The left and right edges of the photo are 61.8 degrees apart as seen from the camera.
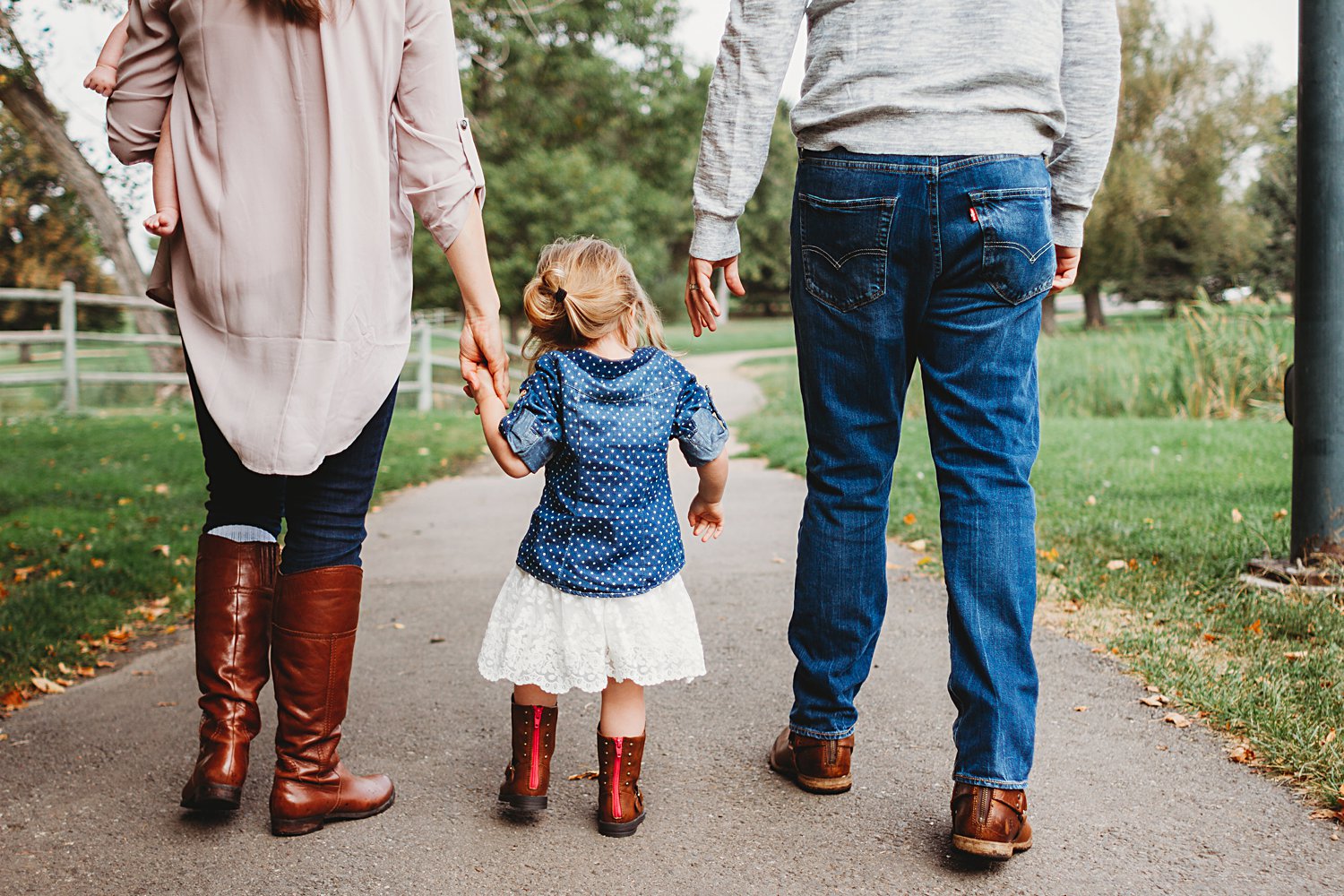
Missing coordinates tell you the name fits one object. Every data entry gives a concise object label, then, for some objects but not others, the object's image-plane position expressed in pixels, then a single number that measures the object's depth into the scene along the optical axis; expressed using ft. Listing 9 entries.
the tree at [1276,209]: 110.32
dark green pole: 13.00
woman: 7.41
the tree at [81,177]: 45.34
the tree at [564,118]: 64.59
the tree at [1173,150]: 97.71
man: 7.38
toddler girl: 7.96
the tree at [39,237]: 65.57
